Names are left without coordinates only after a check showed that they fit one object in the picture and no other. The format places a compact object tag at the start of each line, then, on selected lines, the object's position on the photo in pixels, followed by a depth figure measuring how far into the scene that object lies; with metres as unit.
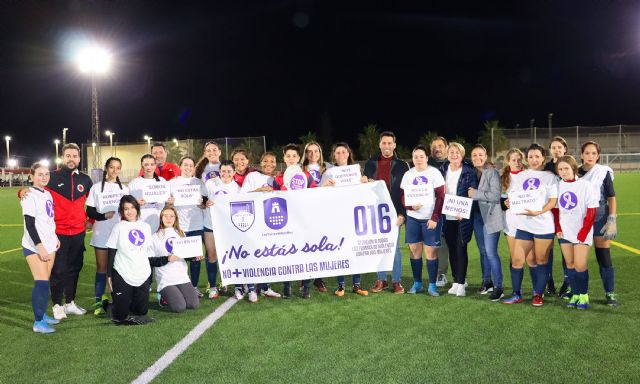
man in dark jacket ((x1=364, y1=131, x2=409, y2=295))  6.48
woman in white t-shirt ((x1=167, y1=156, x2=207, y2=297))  6.50
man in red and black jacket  5.75
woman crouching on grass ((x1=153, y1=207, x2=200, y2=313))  5.90
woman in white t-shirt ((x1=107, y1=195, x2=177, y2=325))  5.42
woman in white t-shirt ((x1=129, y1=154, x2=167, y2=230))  6.30
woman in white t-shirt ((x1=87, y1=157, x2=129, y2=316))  6.01
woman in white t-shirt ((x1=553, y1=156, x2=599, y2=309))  5.47
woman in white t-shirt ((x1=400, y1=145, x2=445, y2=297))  6.17
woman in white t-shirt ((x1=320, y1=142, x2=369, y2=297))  6.53
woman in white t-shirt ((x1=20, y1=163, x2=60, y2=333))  5.18
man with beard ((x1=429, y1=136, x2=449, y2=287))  6.75
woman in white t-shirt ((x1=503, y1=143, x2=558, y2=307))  5.66
